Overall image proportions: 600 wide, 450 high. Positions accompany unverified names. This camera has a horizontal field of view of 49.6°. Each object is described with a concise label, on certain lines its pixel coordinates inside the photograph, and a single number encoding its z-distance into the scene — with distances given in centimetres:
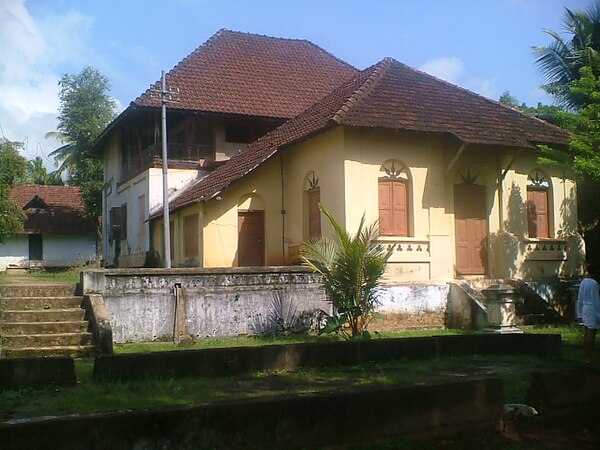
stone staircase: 1029
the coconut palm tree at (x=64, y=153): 3403
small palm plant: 1172
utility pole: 1703
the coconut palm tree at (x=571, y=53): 1872
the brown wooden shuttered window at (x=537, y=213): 1694
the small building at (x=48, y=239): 3297
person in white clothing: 988
